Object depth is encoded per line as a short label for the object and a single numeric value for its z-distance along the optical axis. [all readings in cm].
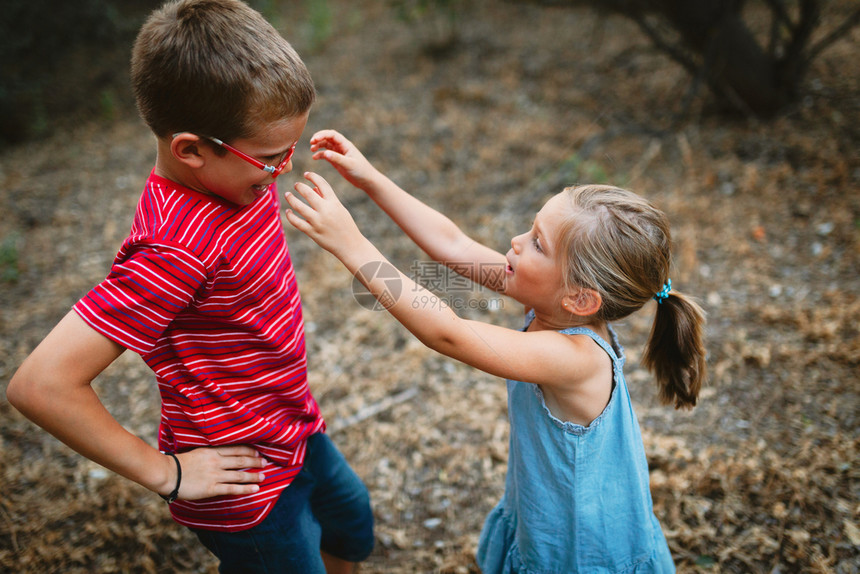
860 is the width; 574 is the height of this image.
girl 131
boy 114
